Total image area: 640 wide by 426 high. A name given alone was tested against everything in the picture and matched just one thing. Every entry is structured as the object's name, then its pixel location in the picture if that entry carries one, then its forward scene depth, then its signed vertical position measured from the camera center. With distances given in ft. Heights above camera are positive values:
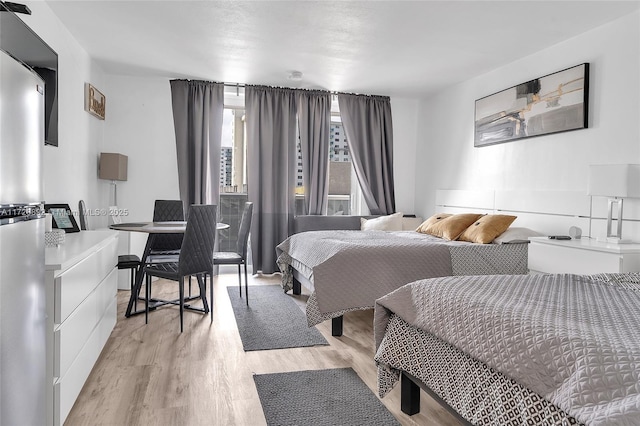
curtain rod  18.65 +4.52
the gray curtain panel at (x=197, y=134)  17.99 +2.38
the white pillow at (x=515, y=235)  12.58 -1.03
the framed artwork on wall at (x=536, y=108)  12.40 +2.85
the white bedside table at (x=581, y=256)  9.54 -1.27
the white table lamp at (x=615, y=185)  10.36 +0.38
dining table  11.46 -0.98
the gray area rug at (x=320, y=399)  6.93 -3.44
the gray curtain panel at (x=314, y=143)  19.29 +2.24
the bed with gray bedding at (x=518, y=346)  3.77 -1.53
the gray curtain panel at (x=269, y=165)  18.78 +1.23
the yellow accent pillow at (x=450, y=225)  14.01 -0.90
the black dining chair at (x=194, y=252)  11.01 -1.49
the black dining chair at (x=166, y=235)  14.25 -1.42
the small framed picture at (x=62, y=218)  11.08 -0.68
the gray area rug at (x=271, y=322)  10.48 -3.42
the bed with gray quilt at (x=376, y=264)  10.49 -1.70
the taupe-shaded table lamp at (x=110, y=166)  16.42 +0.93
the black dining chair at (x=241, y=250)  13.26 -1.69
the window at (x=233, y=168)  19.79 +1.15
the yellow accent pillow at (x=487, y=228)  12.87 -0.88
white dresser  5.97 -1.92
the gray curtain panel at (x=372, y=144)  19.84 +2.33
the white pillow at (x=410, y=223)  19.53 -1.14
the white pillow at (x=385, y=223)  18.30 -1.10
